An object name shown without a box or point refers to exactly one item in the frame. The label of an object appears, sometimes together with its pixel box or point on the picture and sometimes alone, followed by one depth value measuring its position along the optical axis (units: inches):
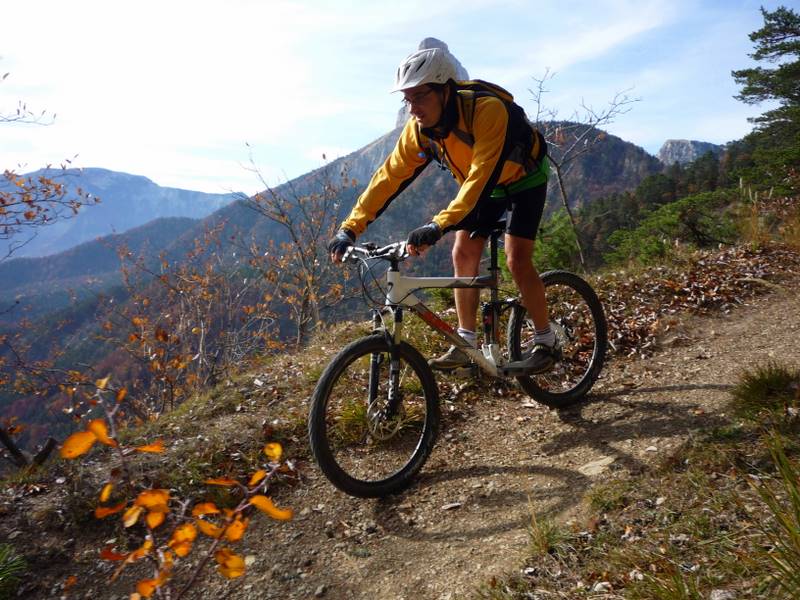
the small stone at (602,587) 84.5
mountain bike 133.8
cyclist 132.9
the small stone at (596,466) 135.1
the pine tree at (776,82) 852.0
